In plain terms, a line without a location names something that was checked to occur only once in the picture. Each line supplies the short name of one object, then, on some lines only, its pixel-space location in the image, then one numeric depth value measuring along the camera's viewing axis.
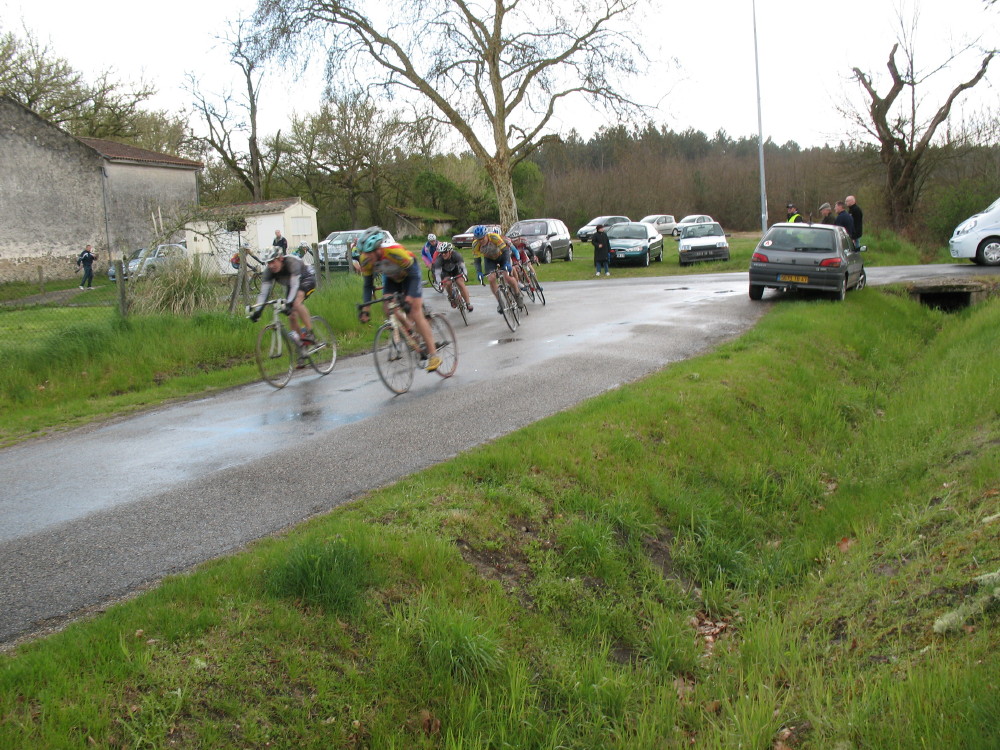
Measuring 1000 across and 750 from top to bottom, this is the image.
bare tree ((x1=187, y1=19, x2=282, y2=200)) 54.69
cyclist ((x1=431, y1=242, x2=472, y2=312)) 16.56
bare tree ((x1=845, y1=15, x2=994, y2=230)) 34.94
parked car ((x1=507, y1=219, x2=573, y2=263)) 34.00
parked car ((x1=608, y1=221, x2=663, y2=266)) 32.41
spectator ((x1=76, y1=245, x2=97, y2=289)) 32.75
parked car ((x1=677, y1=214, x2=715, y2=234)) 48.78
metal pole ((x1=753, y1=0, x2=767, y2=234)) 37.18
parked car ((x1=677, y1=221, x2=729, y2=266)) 31.20
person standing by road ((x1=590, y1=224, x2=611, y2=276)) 29.72
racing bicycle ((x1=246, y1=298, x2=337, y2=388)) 11.25
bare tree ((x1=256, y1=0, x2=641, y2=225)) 32.03
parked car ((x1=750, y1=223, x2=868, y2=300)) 16.86
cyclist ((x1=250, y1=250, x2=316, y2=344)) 10.86
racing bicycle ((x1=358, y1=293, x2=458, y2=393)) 10.21
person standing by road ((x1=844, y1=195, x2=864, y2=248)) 20.48
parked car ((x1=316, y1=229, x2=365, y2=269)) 33.04
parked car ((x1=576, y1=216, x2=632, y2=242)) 50.87
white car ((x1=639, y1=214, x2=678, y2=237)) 53.25
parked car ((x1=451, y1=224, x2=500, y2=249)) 47.25
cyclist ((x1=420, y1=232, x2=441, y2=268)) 21.38
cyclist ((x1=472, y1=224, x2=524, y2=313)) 16.00
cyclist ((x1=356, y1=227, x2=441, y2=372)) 10.20
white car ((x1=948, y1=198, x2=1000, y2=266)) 23.77
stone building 36.19
